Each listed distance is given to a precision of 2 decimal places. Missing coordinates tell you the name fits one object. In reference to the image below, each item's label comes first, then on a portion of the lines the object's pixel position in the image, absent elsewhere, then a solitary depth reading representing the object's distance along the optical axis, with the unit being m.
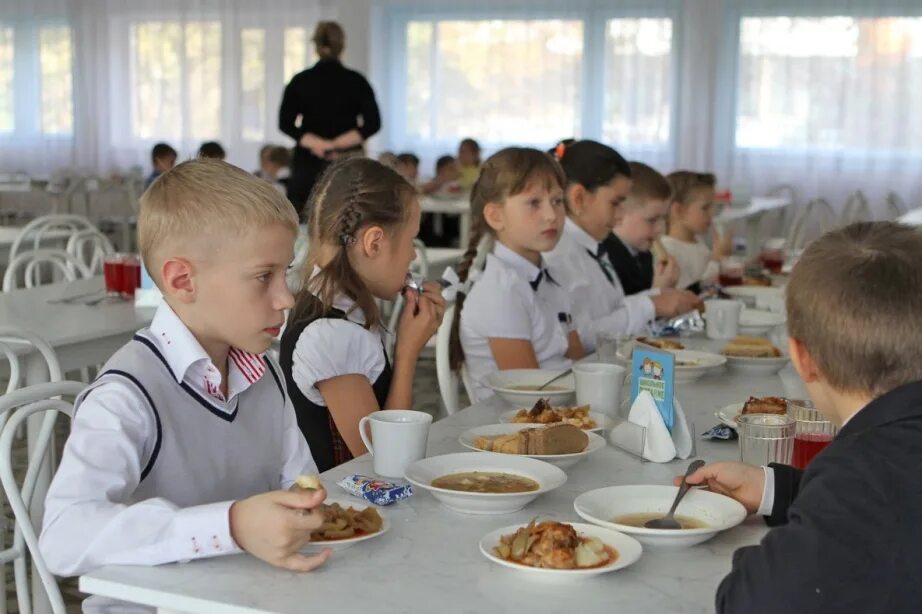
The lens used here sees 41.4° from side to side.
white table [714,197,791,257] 7.15
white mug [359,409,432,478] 1.66
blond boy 1.40
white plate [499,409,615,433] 1.96
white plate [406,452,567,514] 1.50
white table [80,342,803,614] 1.23
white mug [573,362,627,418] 2.10
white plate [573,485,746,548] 1.48
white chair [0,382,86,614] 1.65
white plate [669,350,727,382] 2.43
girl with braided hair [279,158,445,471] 2.18
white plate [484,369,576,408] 2.20
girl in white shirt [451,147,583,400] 2.83
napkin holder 1.80
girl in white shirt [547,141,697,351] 3.46
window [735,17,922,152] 9.12
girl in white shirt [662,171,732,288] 4.44
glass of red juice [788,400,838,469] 1.74
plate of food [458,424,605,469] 1.71
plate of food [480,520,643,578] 1.29
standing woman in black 6.11
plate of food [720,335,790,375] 2.58
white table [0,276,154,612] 2.91
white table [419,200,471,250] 7.68
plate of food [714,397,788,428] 2.01
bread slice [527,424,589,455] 1.72
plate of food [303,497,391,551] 1.37
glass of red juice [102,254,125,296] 3.48
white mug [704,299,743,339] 3.01
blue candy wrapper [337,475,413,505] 1.54
